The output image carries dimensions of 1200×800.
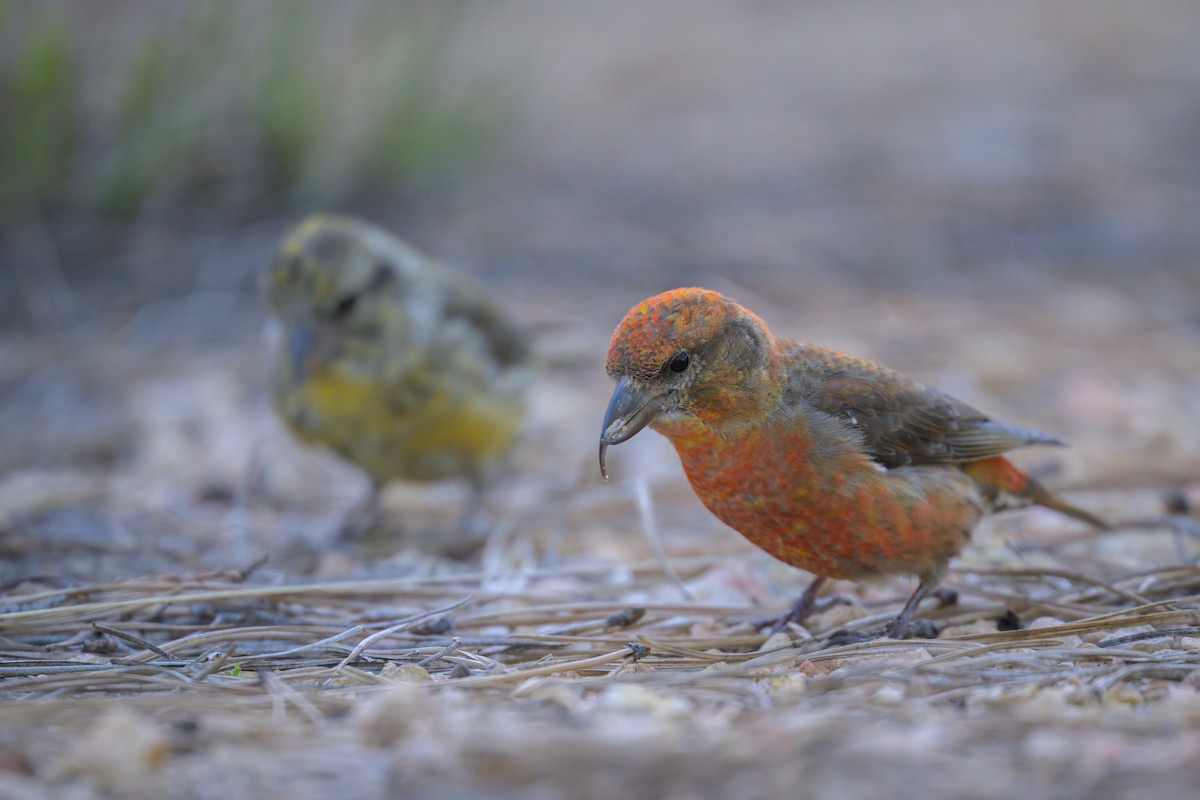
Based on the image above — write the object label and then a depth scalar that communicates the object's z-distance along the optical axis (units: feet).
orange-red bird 20.56
